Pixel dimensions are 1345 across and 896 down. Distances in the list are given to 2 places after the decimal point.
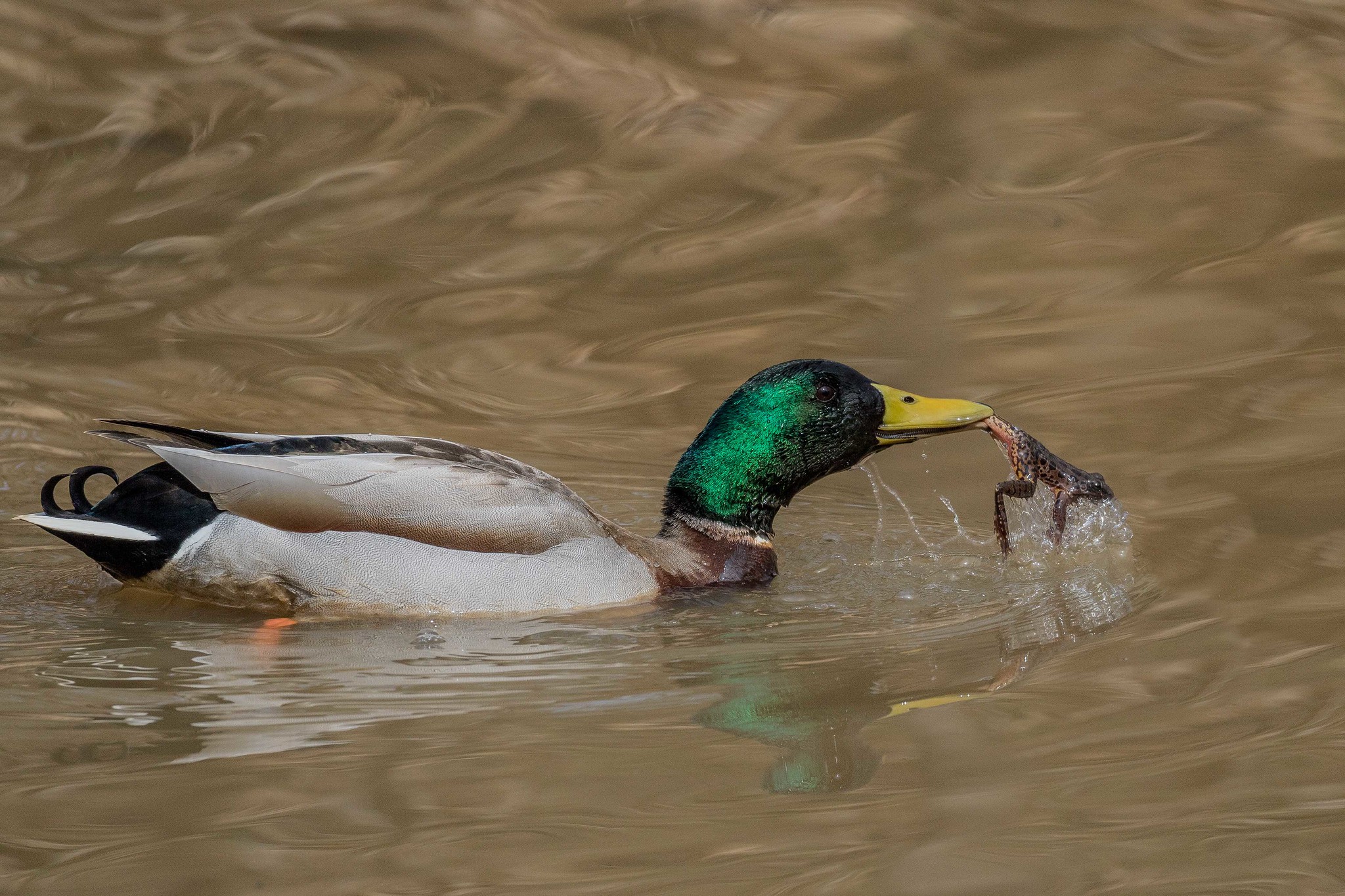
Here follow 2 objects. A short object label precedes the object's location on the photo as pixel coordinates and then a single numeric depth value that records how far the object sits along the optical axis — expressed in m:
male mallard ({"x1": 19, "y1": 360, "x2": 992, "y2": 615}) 10.50
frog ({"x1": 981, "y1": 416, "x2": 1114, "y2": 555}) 11.37
